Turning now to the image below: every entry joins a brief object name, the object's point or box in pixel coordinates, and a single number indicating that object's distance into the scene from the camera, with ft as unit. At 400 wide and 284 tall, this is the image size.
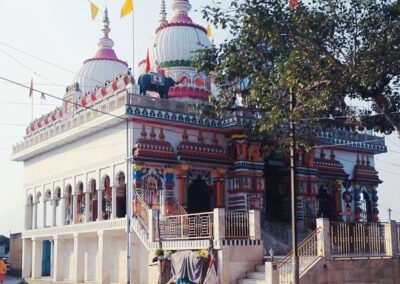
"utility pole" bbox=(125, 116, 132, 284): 71.56
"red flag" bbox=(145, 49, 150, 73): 87.72
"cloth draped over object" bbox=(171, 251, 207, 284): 59.21
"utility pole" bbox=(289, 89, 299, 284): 47.14
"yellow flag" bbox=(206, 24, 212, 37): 100.13
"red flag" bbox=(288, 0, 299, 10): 48.73
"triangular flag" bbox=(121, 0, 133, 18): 72.79
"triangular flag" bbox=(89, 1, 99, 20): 70.38
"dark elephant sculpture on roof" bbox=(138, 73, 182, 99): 79.97
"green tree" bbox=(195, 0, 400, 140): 46.01
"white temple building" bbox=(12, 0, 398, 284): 65.67
